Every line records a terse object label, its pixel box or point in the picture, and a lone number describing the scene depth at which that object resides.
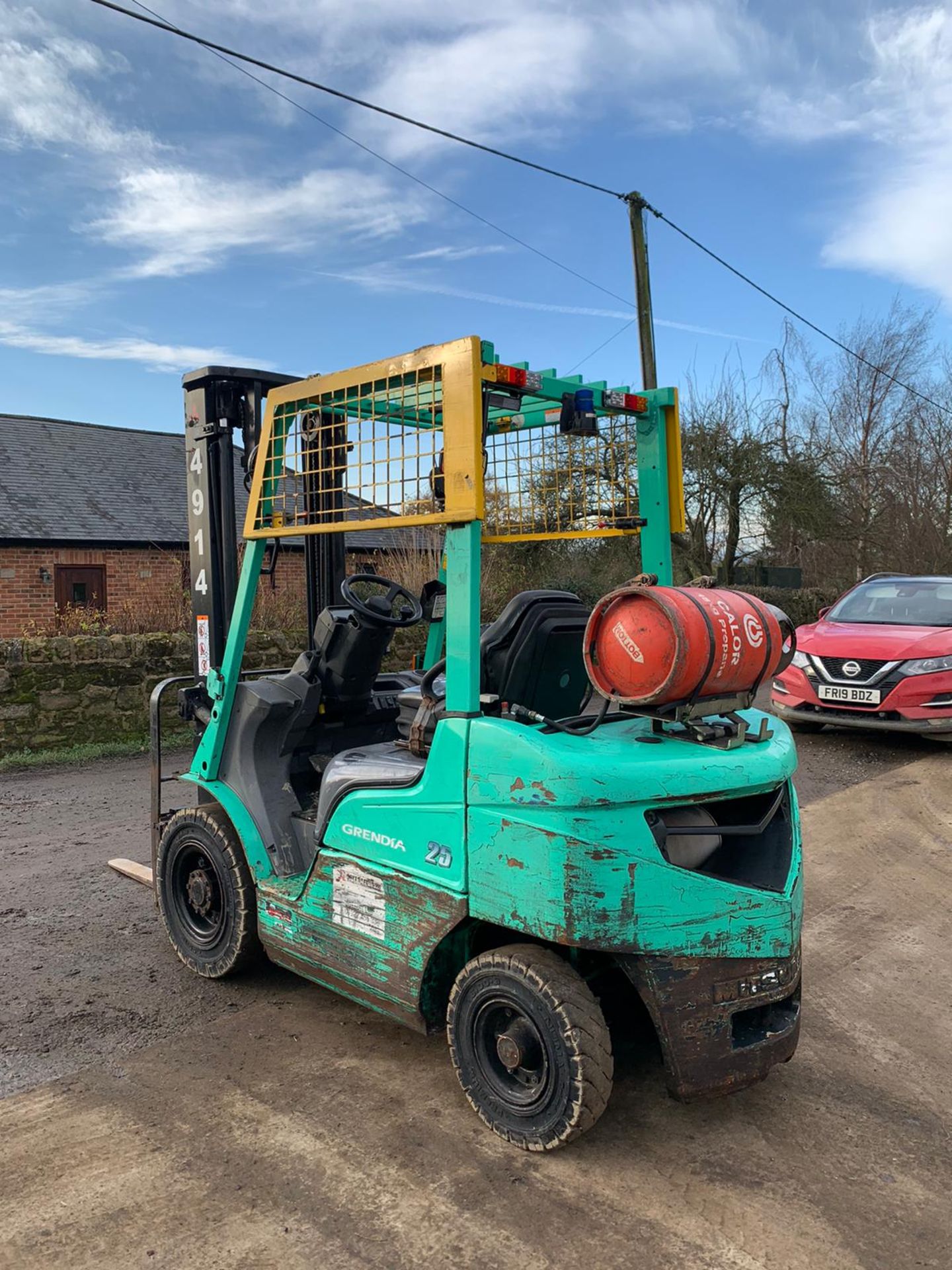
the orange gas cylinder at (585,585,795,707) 3.01
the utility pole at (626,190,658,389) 15.62
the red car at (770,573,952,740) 9.27
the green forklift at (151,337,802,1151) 2.99
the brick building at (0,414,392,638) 20.03
